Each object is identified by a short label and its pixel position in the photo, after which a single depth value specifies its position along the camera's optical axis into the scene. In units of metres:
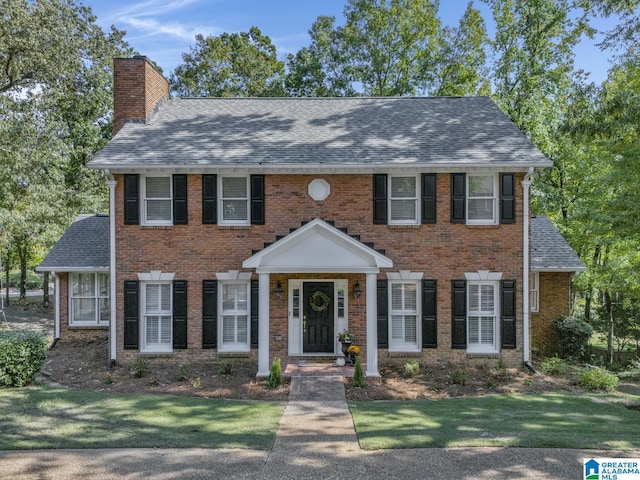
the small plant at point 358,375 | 11.76
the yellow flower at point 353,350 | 13.15
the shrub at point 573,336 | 15.72
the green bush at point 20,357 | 11.40
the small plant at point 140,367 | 12.74
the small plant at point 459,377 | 12.18
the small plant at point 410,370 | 12.78
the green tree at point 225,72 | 33.53
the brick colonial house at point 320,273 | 13.66
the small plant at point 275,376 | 11.81
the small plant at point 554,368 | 13.49
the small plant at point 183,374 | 12.52
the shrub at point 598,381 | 12.23
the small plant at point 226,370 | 12.80
